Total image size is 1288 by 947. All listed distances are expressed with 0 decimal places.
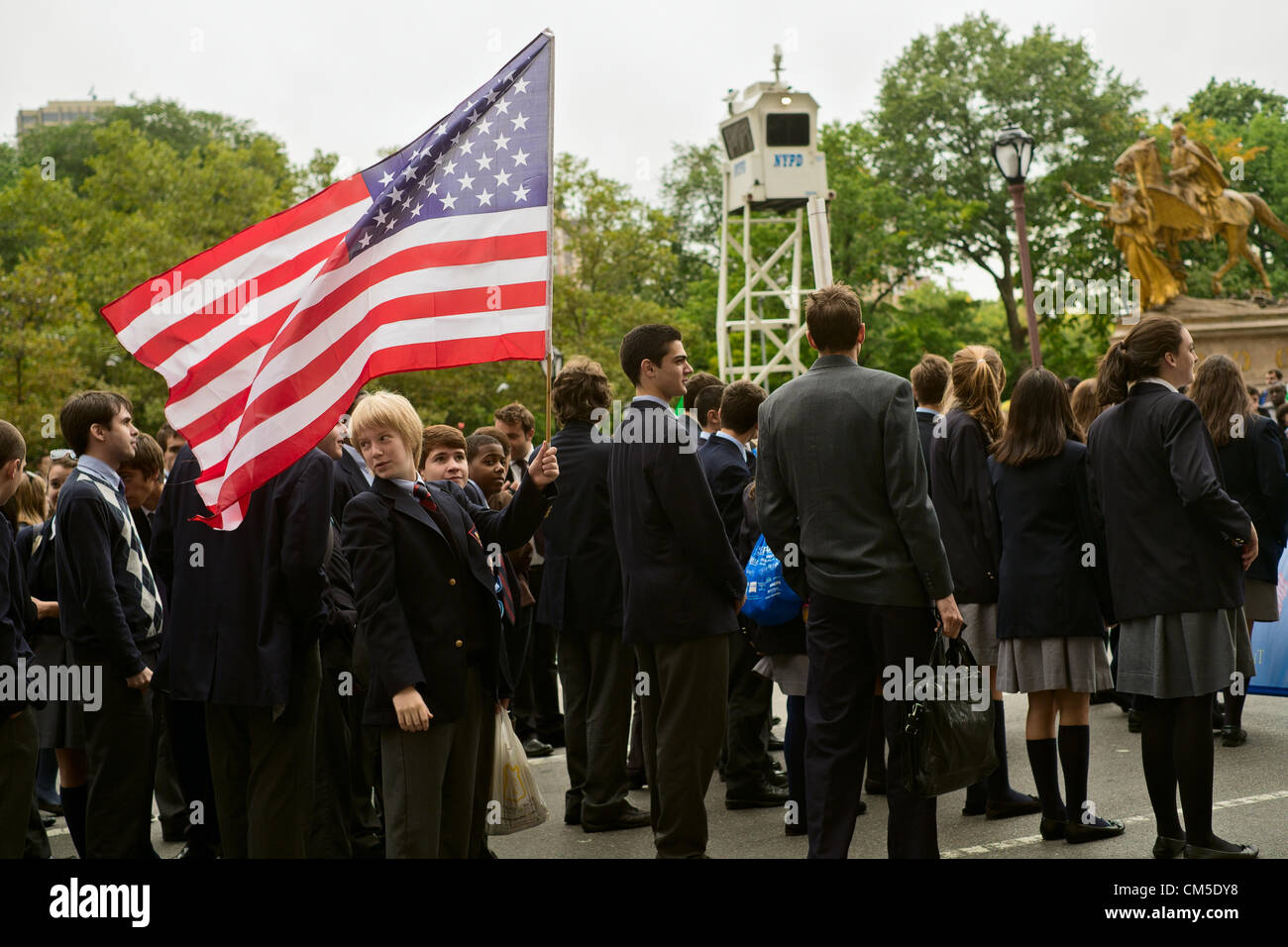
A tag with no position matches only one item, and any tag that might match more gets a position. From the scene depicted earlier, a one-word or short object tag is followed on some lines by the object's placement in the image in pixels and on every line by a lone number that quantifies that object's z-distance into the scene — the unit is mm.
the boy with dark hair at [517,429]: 9125
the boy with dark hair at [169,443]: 7703
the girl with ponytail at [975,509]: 6675
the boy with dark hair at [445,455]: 6266
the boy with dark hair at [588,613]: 7051
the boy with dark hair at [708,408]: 7801
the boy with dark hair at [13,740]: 5145
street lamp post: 17422
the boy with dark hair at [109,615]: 5648
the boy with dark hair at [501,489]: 8219
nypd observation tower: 27047
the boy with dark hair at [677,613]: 5805
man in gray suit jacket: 5090
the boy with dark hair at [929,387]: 7094
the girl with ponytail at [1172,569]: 5551
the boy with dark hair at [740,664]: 7082
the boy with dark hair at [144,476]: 6977
